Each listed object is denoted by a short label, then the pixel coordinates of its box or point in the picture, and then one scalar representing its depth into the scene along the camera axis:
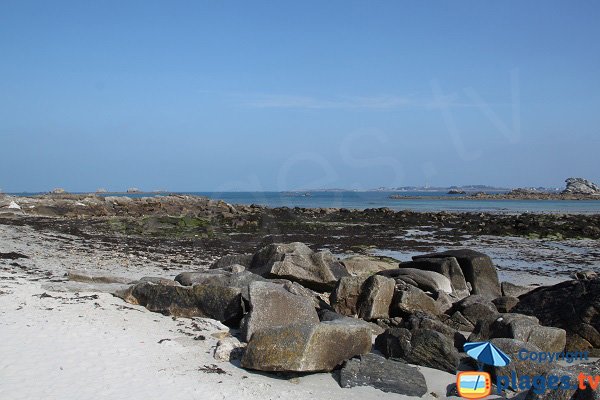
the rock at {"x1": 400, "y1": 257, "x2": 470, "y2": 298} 13.32
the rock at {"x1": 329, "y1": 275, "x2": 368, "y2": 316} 10.73
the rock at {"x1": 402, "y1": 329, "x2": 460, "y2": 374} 7.79
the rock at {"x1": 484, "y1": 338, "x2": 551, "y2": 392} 7.24
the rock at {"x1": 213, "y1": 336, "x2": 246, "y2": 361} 7.80
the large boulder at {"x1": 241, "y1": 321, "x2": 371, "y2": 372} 7.10
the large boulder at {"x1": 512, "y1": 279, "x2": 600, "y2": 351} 9.09
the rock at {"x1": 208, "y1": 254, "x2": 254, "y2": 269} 14.07
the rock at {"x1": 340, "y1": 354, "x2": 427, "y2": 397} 7.01
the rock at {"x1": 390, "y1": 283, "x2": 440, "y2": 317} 10.55
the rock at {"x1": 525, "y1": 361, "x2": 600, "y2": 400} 5.18
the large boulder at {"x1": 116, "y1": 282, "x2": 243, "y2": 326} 9.72
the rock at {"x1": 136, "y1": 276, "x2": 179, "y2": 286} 10.48
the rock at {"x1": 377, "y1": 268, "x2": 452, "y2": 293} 12.22
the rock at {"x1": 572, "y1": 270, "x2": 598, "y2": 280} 13.93
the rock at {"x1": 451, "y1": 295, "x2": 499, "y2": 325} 10.39
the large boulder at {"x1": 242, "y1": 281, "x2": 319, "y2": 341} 8.59
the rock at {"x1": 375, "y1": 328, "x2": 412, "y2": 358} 8.09
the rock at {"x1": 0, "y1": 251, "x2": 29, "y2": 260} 16.60
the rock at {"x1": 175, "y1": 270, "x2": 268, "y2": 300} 10.59
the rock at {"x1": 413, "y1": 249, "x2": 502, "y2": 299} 13.55
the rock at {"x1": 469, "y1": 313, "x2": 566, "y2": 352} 8.16
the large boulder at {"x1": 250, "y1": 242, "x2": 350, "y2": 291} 11.91
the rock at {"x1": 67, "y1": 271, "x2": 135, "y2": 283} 12.25
